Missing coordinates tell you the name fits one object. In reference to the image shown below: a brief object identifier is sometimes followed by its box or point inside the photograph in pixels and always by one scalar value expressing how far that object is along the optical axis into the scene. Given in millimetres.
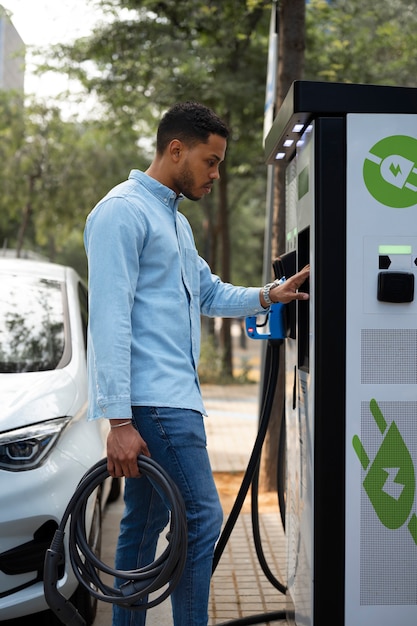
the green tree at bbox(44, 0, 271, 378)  9461
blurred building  12347
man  2598
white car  3115
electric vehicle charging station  2742
